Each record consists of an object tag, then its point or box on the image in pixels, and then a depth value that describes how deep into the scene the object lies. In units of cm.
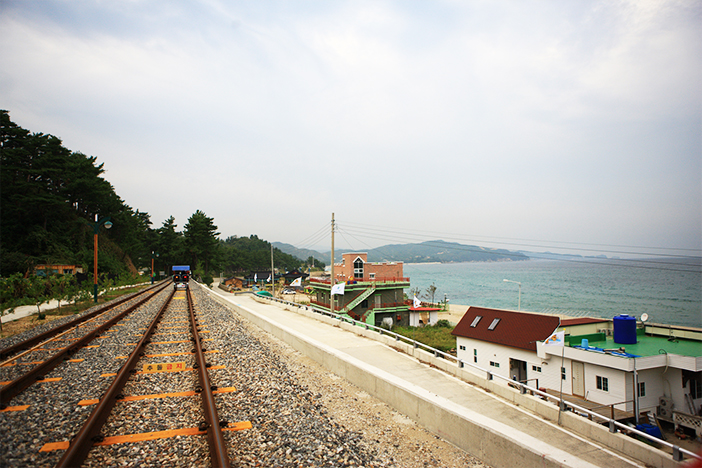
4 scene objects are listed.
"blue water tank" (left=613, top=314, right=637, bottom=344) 1617
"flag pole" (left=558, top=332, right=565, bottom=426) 558
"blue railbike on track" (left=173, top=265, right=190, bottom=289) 4344
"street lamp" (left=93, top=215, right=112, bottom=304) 2167
